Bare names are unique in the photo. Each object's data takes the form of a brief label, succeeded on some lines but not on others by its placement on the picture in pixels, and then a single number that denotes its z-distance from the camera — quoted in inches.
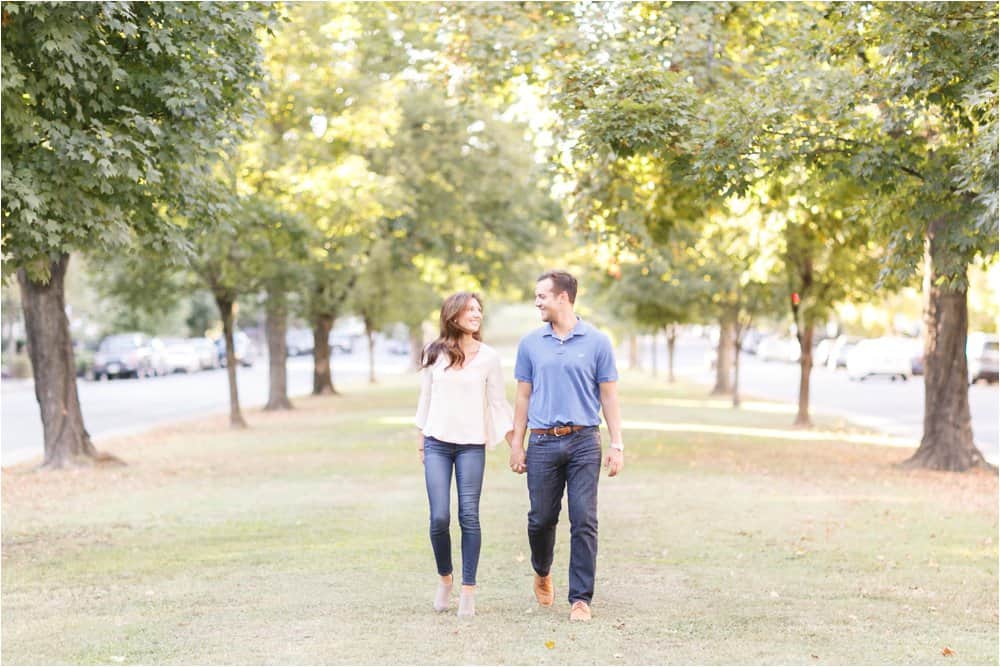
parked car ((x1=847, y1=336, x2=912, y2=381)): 2075.5
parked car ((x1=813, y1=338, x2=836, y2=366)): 2768.2
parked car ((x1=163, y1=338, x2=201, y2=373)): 2422.5
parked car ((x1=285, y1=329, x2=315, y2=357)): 3435.0
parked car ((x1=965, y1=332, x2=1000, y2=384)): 1921.8
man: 310.7
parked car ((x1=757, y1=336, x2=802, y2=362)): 3111.7
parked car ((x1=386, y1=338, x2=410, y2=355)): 4212.8
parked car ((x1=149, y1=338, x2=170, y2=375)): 2321.6
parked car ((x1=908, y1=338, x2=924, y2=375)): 2148.1
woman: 317.7
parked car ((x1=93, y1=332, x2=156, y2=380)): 2150.6
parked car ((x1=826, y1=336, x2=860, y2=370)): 2596.0
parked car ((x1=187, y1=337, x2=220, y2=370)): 2610.7
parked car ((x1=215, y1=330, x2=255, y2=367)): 2746.1
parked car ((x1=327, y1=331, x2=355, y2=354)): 4072.3
